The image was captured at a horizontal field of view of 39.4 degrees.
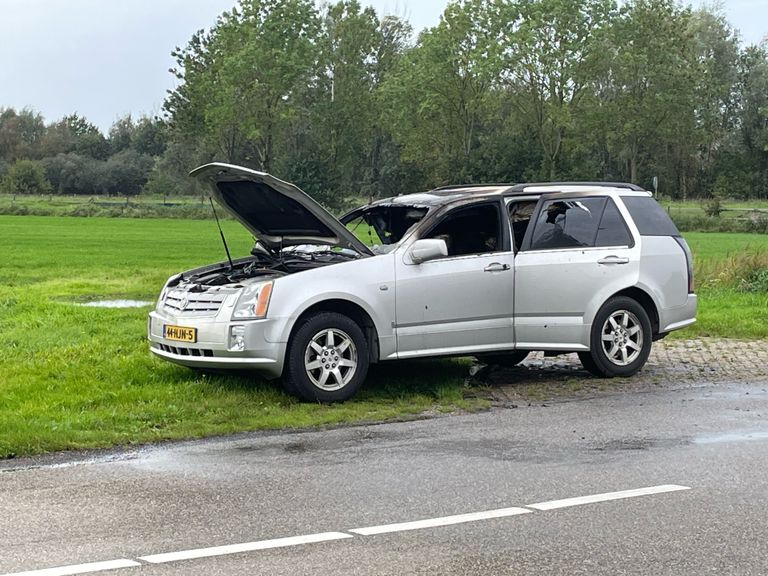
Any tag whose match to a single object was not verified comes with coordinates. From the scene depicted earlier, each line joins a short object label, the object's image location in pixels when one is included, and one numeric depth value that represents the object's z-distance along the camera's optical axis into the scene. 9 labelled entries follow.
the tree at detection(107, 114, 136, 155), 115.69
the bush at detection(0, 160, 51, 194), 99.88
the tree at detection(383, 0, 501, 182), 74.19
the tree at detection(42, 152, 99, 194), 104.31
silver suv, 9.19
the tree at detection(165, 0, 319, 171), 77.19
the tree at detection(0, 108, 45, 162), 114.38
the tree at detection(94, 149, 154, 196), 104.31
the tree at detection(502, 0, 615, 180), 70.75
